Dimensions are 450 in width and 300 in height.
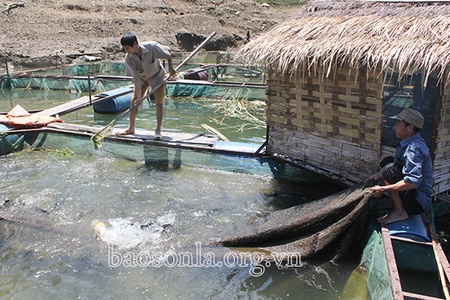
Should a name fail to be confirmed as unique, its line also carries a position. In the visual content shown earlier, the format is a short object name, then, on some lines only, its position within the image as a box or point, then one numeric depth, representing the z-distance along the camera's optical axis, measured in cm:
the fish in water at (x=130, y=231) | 508
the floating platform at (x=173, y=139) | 675
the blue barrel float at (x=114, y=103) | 1087
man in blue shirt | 408
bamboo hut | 458
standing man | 667
